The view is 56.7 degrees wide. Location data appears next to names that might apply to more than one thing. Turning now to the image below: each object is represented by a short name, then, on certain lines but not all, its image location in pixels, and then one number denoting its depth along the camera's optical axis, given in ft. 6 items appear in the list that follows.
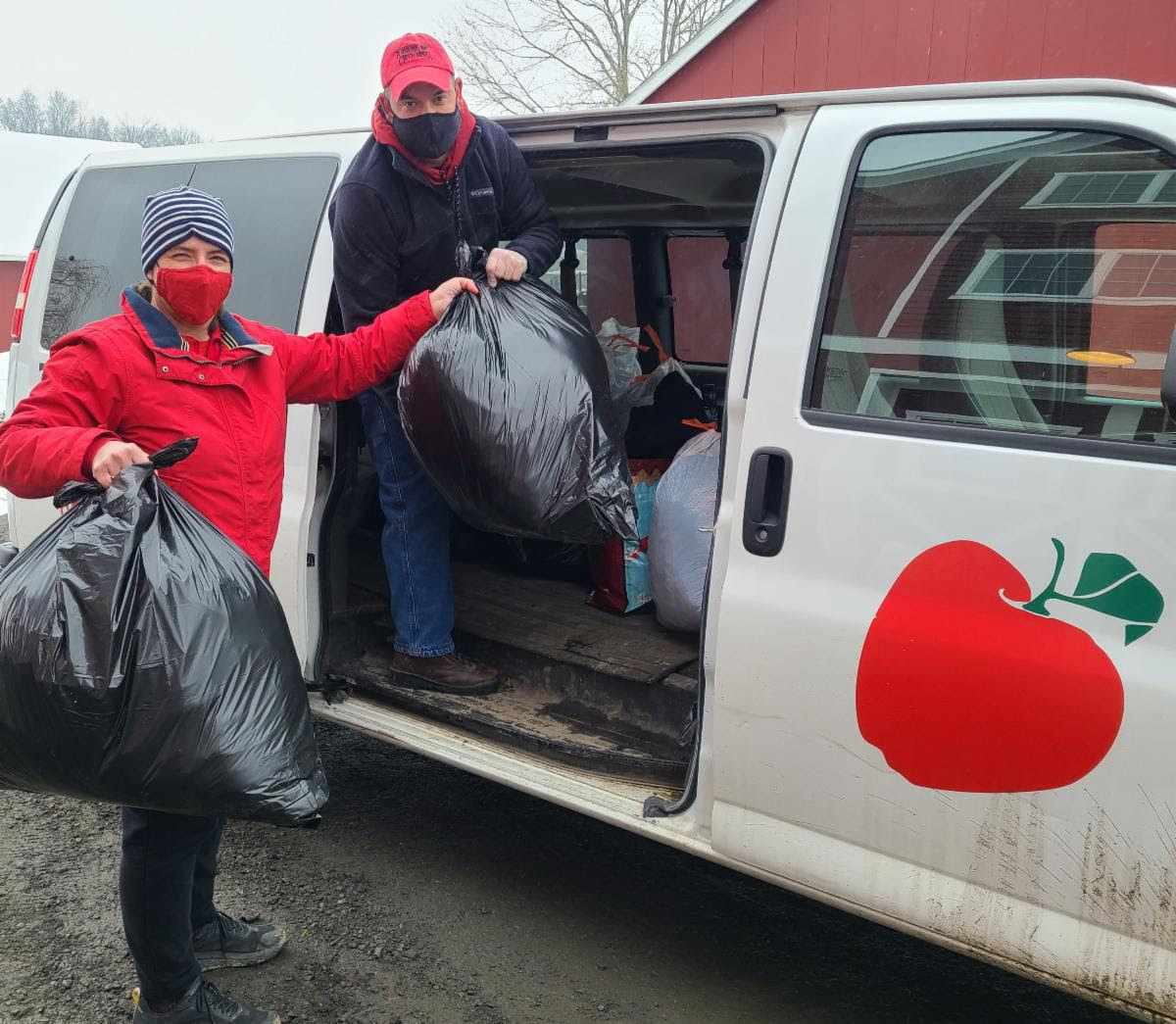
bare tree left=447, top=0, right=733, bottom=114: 65.31
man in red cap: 9.19
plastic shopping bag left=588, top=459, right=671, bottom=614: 11.66
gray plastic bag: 10.36
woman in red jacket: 6.95
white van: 6.11
